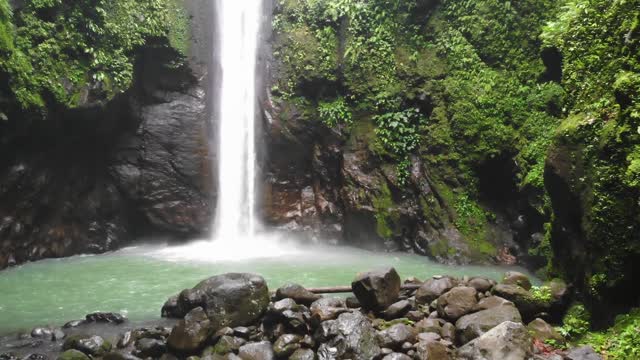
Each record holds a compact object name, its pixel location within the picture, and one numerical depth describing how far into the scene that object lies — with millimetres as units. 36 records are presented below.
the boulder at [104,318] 7488
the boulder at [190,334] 6301
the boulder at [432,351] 5719
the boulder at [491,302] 6438
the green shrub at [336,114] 15023
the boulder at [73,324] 7251
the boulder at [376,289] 7051
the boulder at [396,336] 6027
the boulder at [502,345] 5297
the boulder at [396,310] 6867
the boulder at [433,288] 7172
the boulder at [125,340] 6582
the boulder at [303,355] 6018
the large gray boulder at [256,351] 6086
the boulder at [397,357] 5719
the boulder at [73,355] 6031
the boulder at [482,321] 6008
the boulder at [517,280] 6984
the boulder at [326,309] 6512
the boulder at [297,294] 7273
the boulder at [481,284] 7109
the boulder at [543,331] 5941
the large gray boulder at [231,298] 6797
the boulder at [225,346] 6250
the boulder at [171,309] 7578
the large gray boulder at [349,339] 5855
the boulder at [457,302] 6551
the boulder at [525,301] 6461
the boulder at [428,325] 6340
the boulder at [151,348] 6355
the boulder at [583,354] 5285
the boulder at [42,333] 6863
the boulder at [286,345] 6168
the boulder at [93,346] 6346
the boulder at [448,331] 6234
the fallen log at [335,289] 7743
